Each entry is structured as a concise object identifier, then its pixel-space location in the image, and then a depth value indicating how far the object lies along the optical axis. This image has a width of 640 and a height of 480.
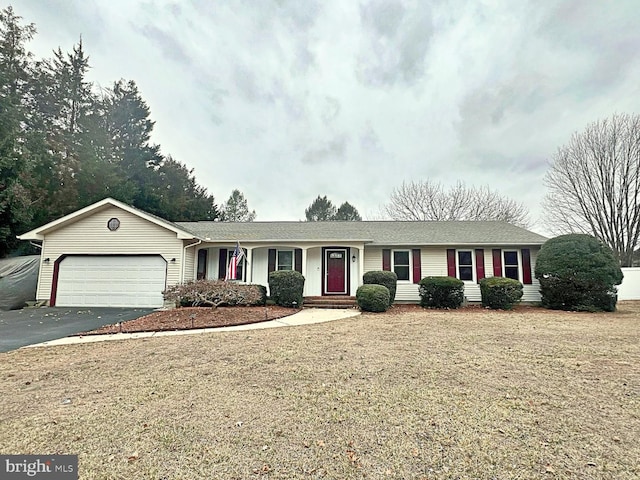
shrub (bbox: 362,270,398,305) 13.43
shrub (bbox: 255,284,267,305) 12.94
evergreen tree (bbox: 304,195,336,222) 38.38
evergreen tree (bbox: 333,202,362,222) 37.34
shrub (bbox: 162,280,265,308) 11.65
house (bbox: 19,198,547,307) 13.45
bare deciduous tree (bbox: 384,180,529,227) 28.28
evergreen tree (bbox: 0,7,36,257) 14.71
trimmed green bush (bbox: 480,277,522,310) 12.81
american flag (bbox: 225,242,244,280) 12.36
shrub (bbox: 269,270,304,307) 12.73
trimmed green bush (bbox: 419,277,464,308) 13.05
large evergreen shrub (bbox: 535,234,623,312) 12.22
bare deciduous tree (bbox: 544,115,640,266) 19.83
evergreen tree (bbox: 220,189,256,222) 40.03
